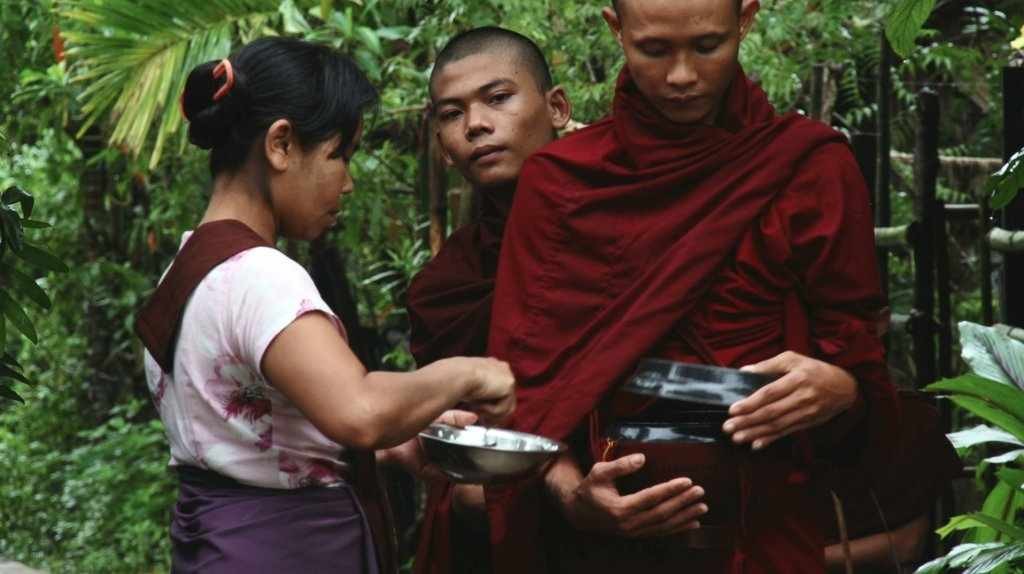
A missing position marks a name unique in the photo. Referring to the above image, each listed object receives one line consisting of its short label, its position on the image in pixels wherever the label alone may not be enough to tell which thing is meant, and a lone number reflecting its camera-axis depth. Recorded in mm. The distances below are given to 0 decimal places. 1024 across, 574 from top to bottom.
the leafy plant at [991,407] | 5873
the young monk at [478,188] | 6597
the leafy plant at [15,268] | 6560
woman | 4987
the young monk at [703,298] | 5460
